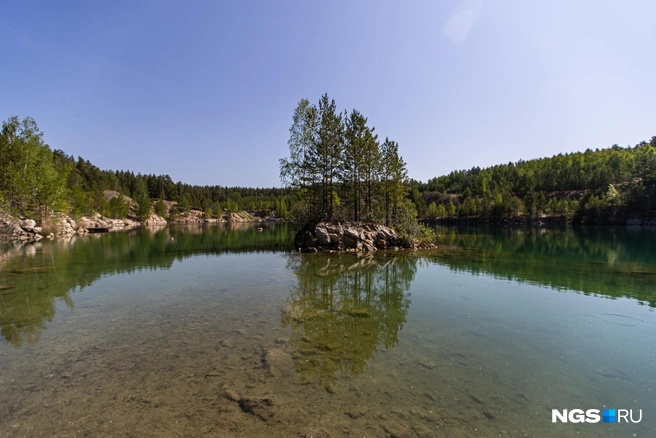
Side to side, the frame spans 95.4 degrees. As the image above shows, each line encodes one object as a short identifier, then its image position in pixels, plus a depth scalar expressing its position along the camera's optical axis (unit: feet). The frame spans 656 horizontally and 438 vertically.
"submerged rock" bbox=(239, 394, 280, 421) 19.65
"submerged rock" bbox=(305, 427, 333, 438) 17.71
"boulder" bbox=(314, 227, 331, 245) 117.80
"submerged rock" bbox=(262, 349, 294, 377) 25.19
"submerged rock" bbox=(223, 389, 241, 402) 21.36
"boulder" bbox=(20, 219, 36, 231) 168.59
